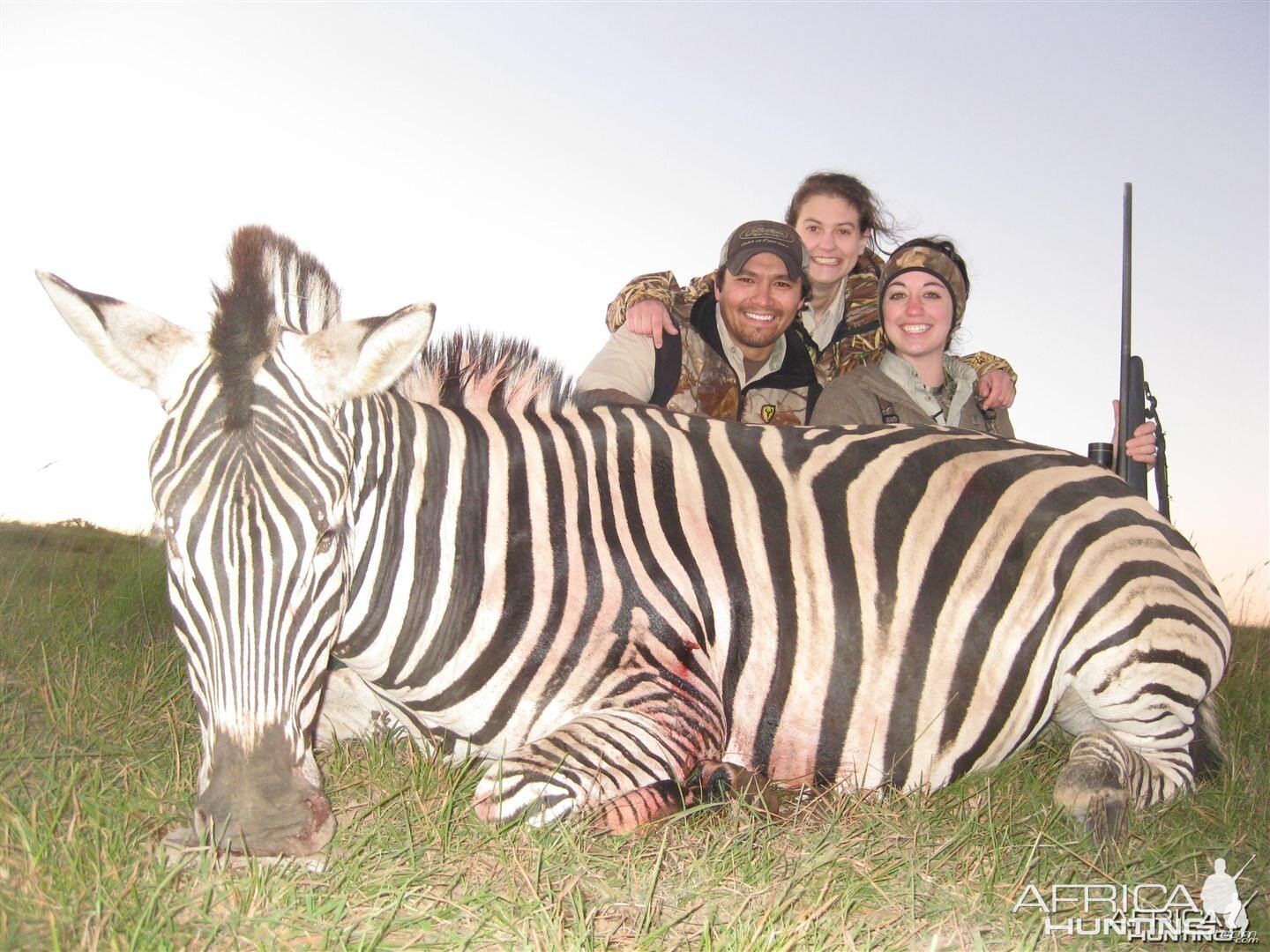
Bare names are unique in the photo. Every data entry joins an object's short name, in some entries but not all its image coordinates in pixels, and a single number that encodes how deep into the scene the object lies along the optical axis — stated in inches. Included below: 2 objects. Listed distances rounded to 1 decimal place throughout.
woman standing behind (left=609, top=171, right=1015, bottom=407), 228.1
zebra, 88.0
